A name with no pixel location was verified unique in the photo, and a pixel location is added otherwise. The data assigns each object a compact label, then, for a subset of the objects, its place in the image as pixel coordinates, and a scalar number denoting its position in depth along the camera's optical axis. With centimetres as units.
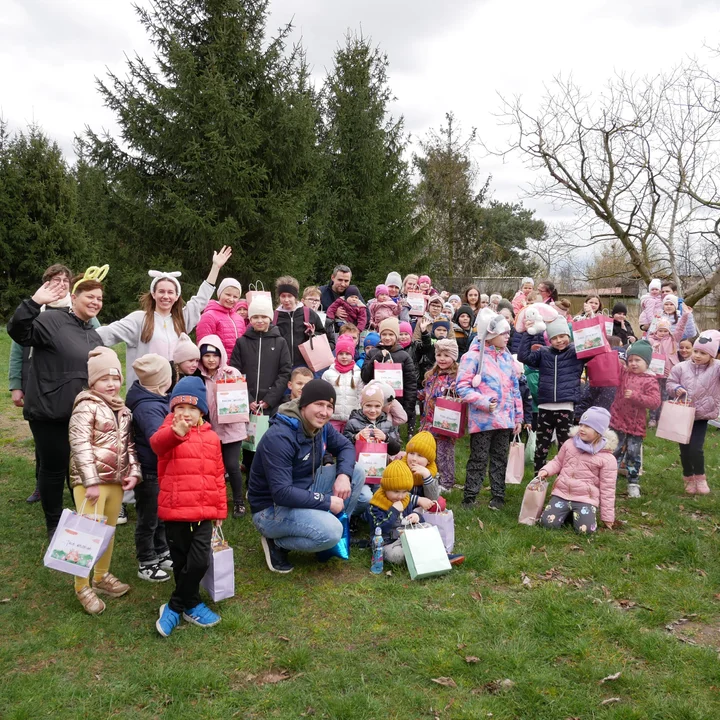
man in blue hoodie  437
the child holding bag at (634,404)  682
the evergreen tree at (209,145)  1283
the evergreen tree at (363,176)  1912
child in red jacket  371
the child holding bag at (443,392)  655
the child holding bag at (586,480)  553
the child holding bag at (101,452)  400
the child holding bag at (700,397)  679
